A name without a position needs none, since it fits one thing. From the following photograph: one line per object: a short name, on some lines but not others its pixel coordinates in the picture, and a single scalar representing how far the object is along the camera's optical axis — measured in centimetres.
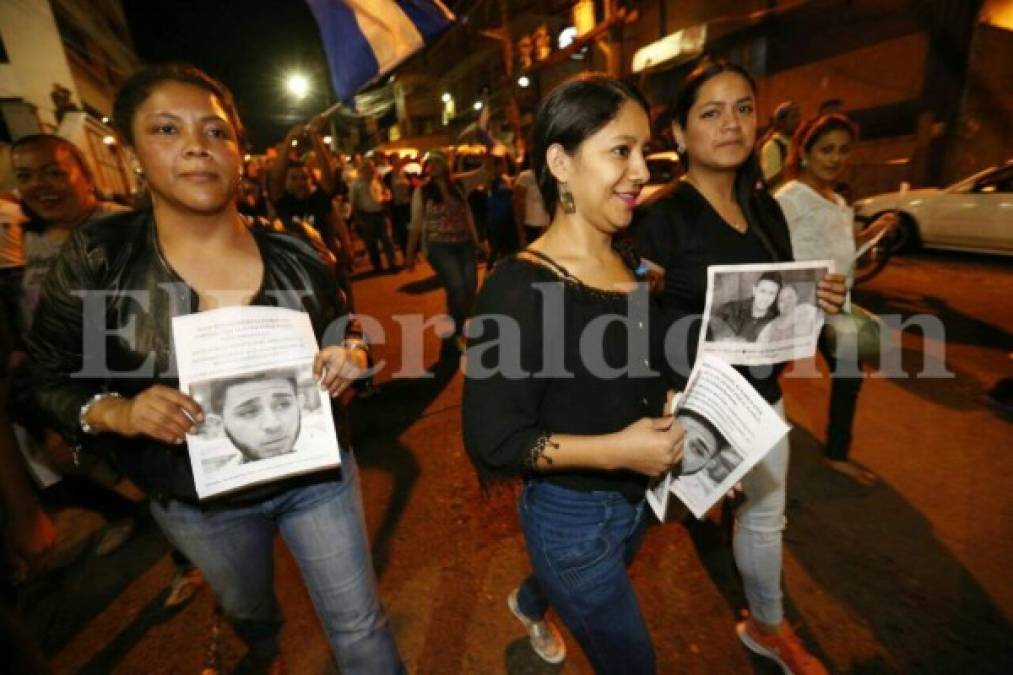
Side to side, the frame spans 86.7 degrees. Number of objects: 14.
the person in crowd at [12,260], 304
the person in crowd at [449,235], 566
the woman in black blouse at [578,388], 129
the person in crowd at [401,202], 1106
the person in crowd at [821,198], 268
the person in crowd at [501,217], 873
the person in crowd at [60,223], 284
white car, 778
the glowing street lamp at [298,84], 4712
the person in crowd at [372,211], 1005
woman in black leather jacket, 144
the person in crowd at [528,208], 674
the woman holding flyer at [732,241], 183
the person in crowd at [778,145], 468
